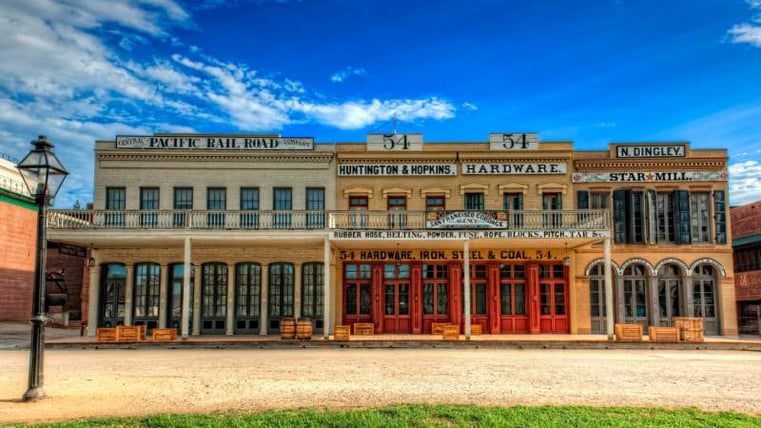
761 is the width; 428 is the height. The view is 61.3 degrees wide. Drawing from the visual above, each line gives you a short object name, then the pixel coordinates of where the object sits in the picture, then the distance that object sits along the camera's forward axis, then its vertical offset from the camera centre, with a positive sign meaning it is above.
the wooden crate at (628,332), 19.73 -1.42
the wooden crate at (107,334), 19.75 -1.48
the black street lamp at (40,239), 9.53 +0.71
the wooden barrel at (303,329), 20.05 -1.37
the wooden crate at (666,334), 19.67 -1.48
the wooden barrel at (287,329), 20.15 -1.36
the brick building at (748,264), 24.88 +0.95
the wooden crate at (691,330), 19.56 -1.35
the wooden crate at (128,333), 19.73 -1.47
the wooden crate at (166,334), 19.94 -1.50
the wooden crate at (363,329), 21.38 -1.44
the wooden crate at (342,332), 19.58 -1.41
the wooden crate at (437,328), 21.43 -1.41
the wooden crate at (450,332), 19.81 -1.43
